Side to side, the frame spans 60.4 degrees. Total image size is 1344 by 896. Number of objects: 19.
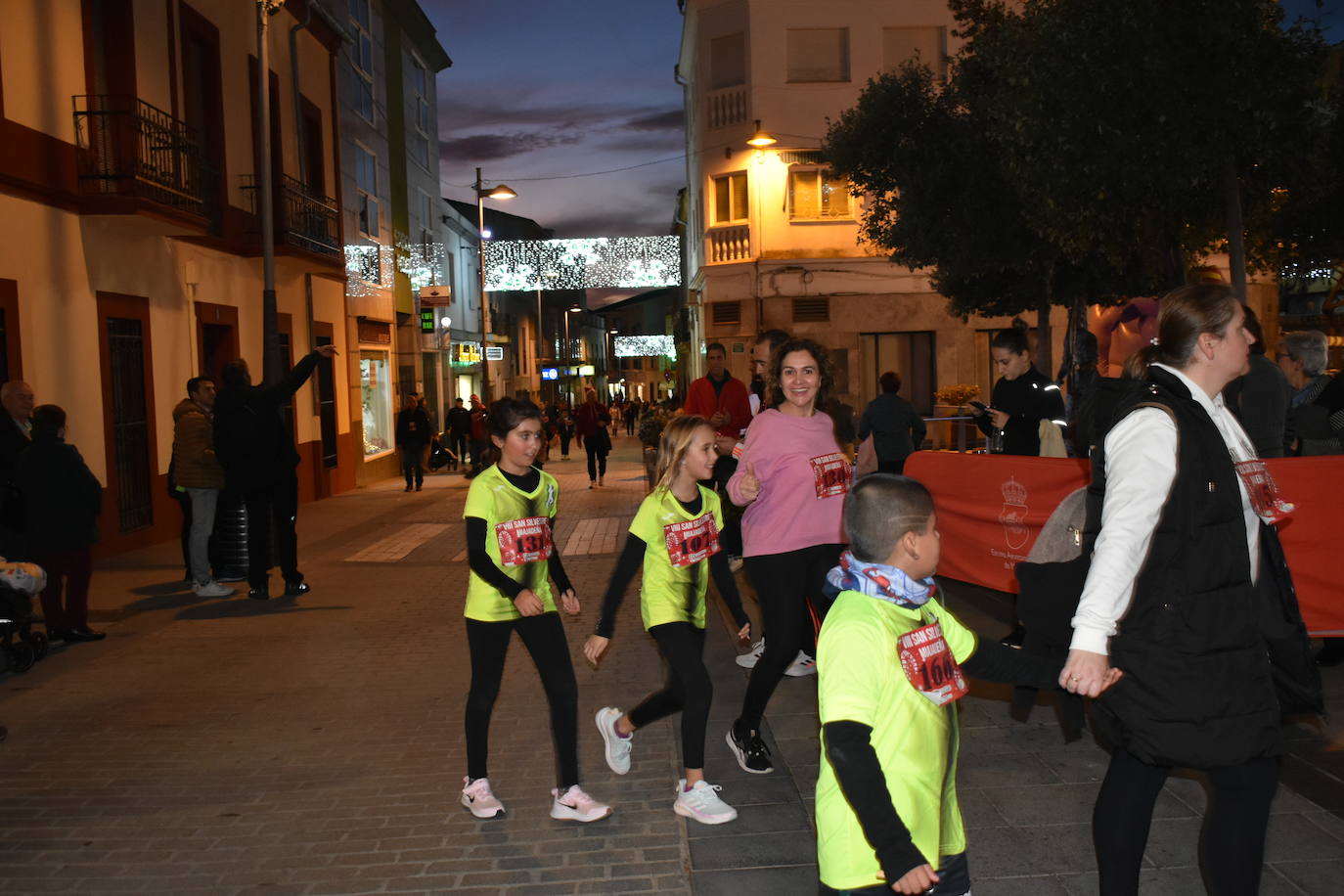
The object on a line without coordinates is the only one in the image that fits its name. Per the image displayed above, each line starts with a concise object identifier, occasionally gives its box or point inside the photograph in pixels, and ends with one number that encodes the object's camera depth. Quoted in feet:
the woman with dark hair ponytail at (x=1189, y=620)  9.27
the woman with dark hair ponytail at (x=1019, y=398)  22.53
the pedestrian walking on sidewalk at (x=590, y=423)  72.79
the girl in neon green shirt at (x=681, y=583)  15.05
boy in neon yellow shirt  8.43
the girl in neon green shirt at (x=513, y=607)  14.99
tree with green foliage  33.65
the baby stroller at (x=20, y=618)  21.76
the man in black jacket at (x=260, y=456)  32.37
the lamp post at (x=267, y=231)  41.22
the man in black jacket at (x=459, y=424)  86.94
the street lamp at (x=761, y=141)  88.07
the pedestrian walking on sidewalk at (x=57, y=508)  25.82
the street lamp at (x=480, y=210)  102.37
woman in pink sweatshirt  16.26
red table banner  20.02
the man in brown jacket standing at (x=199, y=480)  33.32
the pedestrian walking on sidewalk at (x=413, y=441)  72.84
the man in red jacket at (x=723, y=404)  30.14
